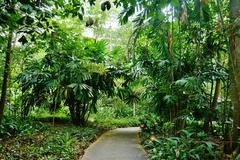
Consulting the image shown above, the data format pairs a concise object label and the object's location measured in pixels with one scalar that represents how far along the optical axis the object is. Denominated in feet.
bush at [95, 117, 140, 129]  29.45
